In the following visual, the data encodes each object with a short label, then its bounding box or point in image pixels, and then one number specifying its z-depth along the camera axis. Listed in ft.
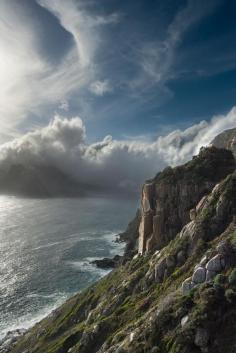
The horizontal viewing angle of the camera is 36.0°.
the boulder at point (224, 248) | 153.22
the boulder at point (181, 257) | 193.06
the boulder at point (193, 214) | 239.79
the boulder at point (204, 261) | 160.70
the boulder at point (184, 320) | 125.86
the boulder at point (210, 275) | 146.72
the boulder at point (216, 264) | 148.46
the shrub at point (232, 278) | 132.87
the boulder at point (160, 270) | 198.39
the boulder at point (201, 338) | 115.75
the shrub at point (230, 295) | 125.29
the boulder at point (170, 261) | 195.72
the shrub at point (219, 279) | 135.46
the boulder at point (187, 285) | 146.30
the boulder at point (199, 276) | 147.74
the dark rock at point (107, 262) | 509.06
